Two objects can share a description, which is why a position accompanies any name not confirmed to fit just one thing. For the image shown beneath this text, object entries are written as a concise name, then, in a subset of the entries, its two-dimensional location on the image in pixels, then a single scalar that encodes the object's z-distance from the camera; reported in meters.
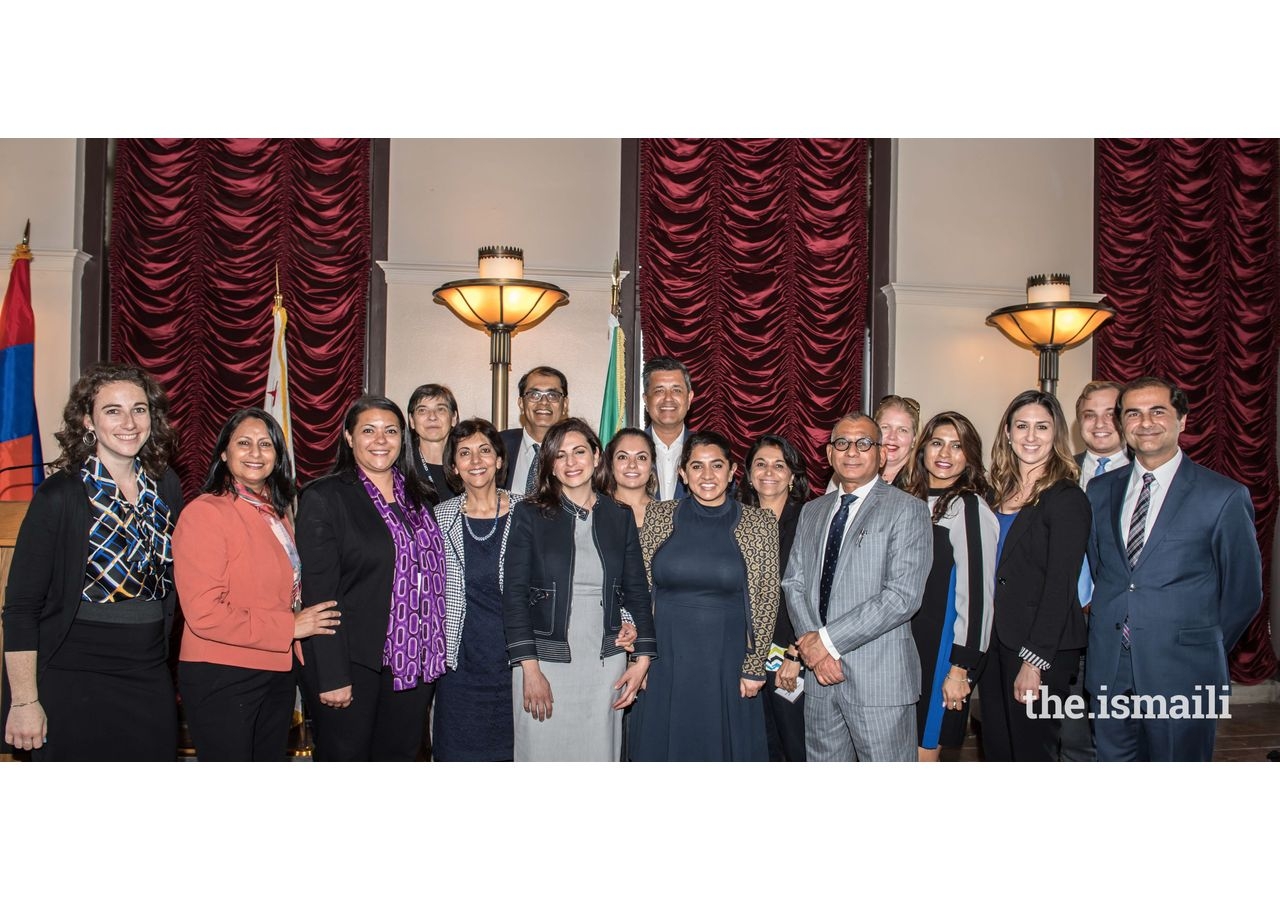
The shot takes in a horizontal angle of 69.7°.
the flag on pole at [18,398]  4.64
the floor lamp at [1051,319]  5.30
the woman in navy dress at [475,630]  2.91
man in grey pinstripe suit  2.81
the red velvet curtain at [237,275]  5.60
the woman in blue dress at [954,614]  3.01
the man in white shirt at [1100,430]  3.69
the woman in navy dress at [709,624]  2.91
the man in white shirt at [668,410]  3.82
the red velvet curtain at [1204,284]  6.18
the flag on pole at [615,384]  4.77
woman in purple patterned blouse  2.66
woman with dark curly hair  2.38
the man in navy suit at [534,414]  3.99
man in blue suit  2.76
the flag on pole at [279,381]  4.76
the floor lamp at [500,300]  4.75
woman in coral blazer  2.49
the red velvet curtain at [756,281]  5.91
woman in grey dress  2.82
